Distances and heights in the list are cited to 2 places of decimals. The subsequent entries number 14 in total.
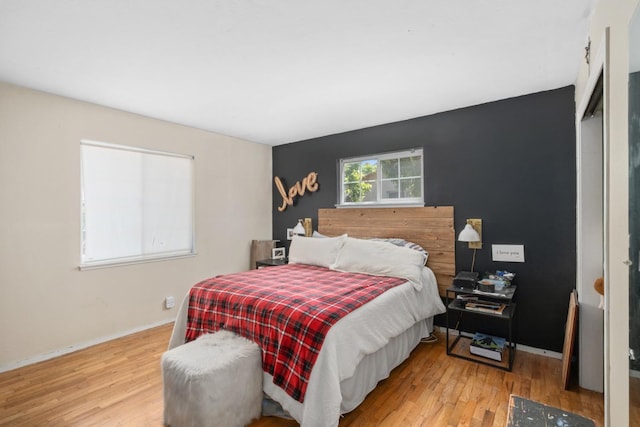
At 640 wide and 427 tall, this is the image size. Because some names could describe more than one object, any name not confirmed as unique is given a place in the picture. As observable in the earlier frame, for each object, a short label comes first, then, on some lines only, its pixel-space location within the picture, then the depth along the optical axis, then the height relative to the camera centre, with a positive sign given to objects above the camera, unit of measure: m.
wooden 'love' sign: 4.25 +0.38
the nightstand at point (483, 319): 2.45 -1.03
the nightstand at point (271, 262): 4.00 -0.62
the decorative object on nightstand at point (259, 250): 4.41 -0.51
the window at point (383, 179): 3.51 +0.43
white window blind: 2.99 +0.12
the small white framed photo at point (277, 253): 4.42 -0.55
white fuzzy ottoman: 1.63 -0.94
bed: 1.68 -0.68
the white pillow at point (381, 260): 2.77 -0.44
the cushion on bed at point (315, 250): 3.34 -0.40
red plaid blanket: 1.76 -0.62
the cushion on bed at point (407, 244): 3.21 -0.32
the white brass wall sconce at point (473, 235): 2.81 -0.19
